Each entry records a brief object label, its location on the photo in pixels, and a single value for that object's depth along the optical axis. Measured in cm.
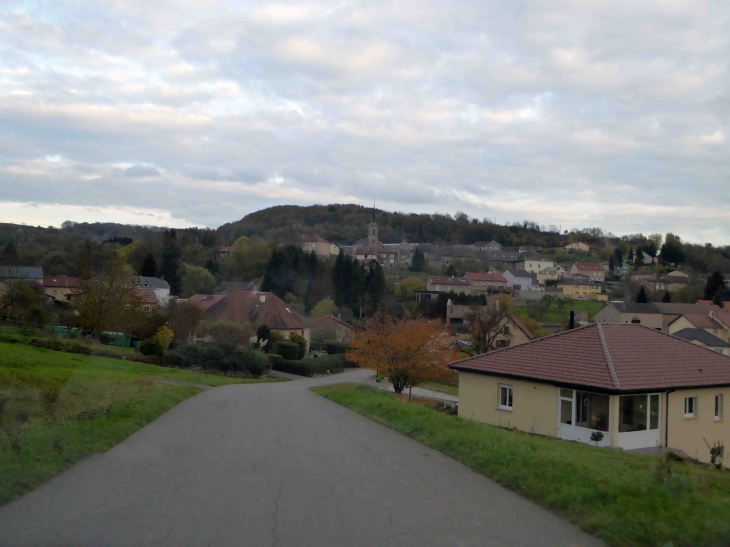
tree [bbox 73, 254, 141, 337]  4134
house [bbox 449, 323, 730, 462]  2031
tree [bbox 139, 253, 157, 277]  8456
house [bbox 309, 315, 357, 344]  6688
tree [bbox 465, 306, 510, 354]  5003
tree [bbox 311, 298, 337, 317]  7675
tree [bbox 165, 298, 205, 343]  4903
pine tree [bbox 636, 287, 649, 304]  8812
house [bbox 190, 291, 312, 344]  6091
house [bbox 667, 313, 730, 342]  6794
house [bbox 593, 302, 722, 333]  7144
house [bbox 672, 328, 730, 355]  5841
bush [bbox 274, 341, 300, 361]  5309
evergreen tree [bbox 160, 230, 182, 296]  8838
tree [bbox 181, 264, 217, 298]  8562
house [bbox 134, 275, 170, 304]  7546
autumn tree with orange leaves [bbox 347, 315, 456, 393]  3338
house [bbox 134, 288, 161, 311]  4537
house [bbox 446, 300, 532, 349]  5441
